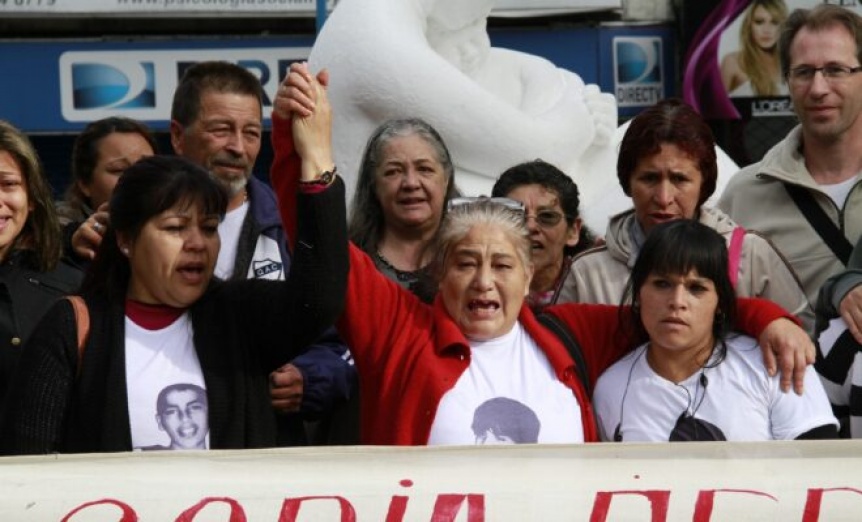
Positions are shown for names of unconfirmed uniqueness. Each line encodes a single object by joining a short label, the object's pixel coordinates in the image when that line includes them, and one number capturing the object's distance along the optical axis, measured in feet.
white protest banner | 18.84
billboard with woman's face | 68.04
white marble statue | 30.09
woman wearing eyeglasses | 25.09
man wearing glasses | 24.25
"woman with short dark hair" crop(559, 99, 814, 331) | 22.16
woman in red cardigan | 19.72
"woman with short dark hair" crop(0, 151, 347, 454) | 19.12
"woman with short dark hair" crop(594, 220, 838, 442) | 19.92
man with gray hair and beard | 22.44
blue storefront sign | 67.40
